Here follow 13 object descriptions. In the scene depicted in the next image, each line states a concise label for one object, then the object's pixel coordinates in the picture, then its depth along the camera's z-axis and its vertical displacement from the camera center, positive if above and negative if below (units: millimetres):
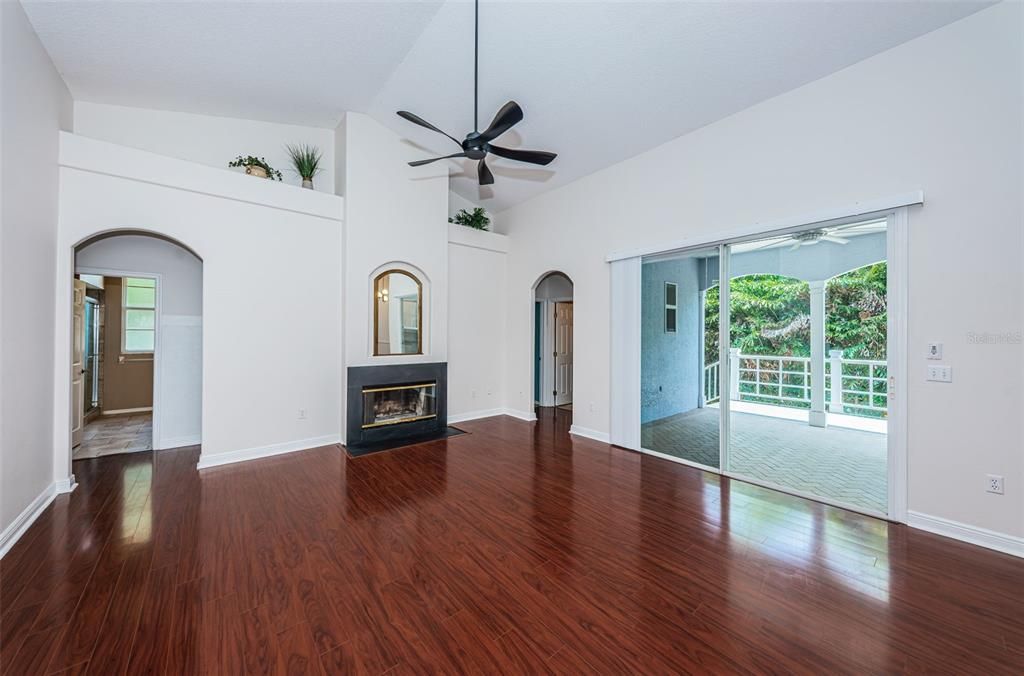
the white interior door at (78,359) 3904 -232
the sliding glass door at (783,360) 3133 -194
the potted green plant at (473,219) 6324 +1967
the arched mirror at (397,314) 5125 +329
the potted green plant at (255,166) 4371 +1959
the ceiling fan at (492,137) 3057 +1723
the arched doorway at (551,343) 7215 -79
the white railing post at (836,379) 3289 -332
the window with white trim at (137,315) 6012 +346
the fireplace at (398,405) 4891 -892
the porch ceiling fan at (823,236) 3090 +890
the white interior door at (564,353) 7348 -273
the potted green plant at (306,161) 4805 +2224
